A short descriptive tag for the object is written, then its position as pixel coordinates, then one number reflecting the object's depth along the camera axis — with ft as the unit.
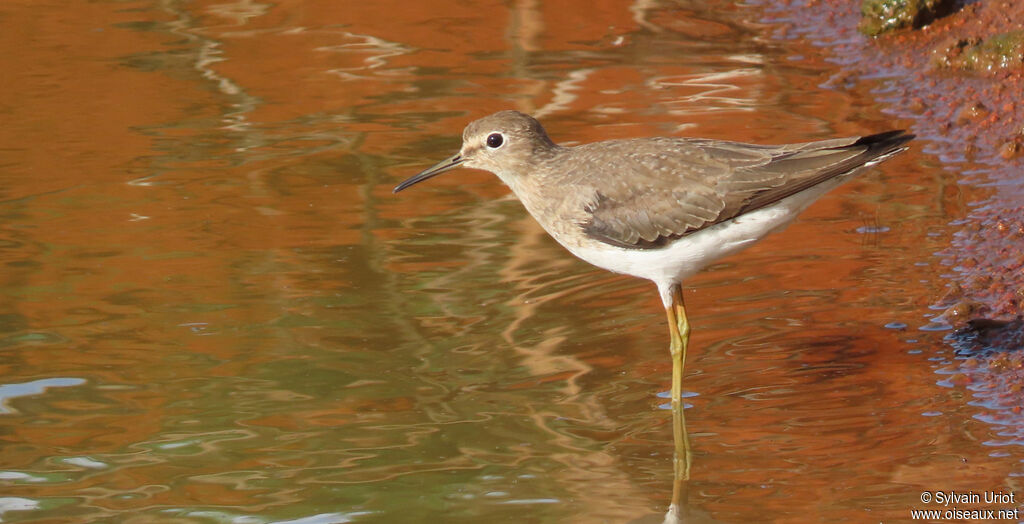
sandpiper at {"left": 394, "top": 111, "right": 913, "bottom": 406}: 22.26
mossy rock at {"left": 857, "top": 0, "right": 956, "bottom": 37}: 38.83
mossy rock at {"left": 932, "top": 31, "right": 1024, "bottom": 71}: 34.53
